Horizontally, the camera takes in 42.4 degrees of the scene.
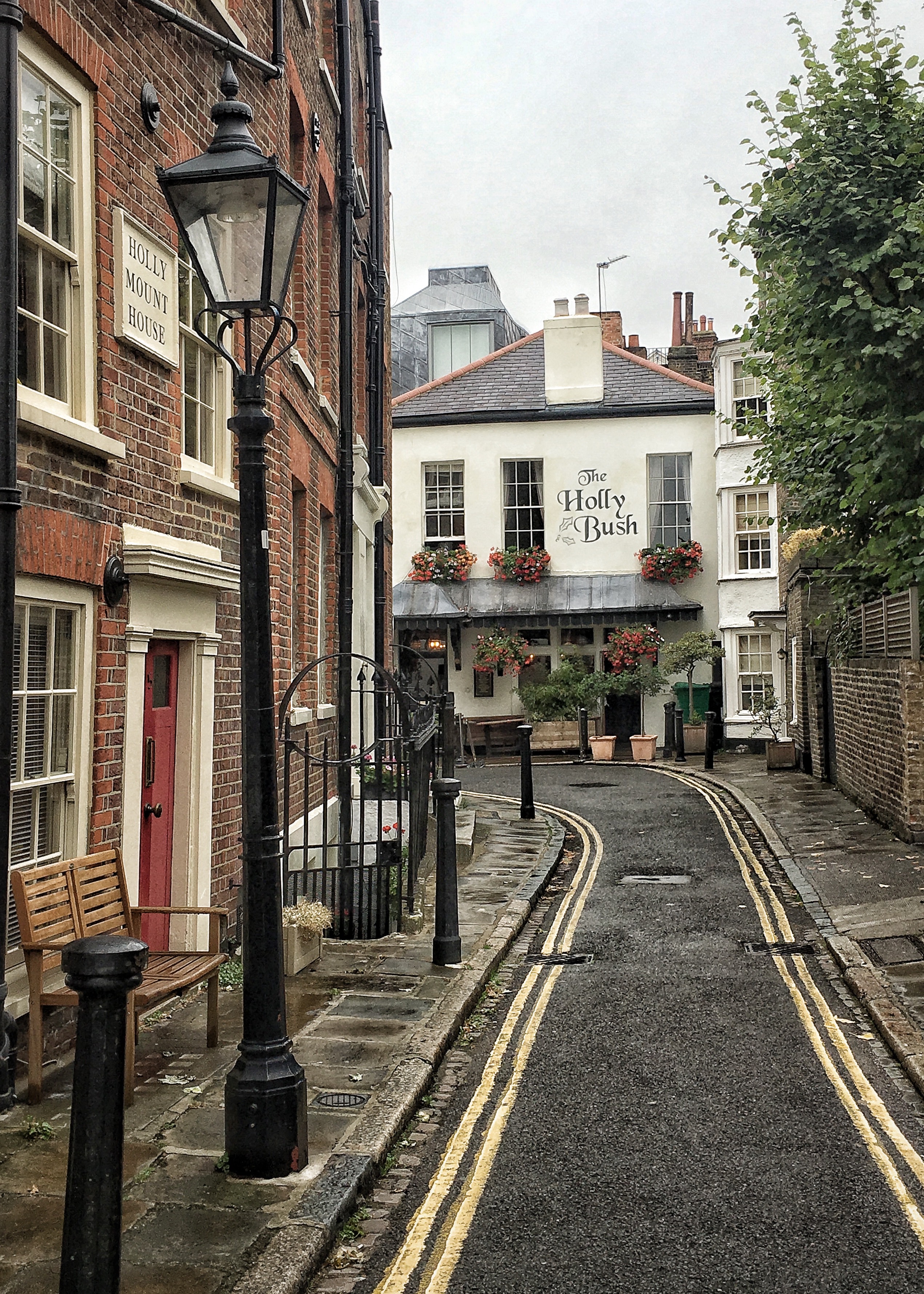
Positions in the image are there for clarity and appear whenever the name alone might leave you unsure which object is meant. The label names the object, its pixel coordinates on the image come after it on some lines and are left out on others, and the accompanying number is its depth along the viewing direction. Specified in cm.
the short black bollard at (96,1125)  296
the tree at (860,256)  1065
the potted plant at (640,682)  2717
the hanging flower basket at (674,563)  2828
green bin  2722
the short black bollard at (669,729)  2627
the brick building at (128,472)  570
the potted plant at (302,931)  771
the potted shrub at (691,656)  2638
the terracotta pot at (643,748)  2508
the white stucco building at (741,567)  2697
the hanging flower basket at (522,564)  2884
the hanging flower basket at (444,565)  2906
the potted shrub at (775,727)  2203
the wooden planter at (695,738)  2605
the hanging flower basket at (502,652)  2797
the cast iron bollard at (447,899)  799
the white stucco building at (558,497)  2847
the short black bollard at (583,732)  2548
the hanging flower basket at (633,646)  2750
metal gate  865
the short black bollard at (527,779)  1599
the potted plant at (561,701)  2694
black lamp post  448
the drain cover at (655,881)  1153
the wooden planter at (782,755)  2195
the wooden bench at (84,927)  507
